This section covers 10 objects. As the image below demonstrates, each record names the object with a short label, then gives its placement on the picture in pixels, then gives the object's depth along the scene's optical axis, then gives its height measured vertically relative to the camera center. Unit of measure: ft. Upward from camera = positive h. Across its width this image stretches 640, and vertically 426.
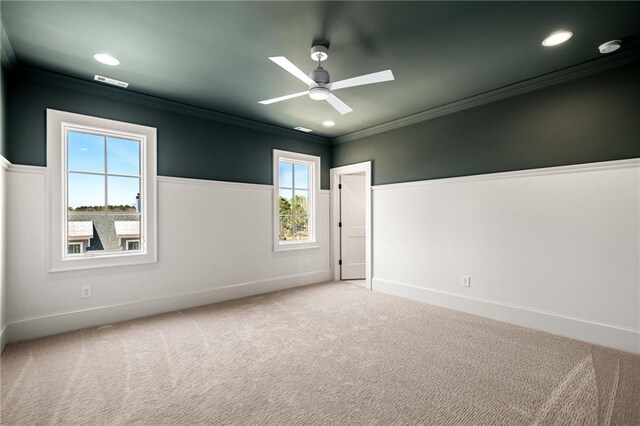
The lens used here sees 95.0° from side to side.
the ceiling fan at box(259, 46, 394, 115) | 7.88 +3.76
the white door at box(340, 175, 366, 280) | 18.40 -0.75
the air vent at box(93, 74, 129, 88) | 10.21 +4.93
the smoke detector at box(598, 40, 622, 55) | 8.18 +4.75
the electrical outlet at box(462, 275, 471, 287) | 12.30 -2.79
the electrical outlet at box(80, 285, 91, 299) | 10.49 -2.58
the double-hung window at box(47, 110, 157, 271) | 10.11 +1.06
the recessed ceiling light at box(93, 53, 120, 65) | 8.75 +4.90
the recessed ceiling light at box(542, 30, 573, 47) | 7.81 +4.80
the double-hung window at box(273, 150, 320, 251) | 16.02 +1.06
